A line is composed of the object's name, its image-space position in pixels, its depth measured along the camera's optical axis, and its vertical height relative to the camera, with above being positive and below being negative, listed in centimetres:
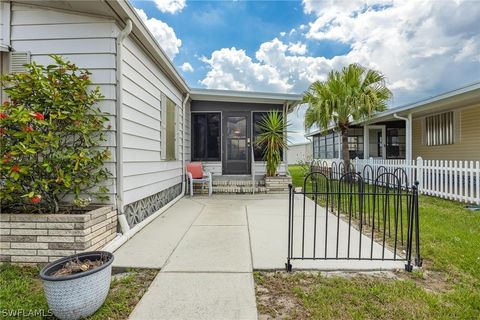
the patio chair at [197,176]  731 -42
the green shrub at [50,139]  274 +24
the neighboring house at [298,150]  2919 +127
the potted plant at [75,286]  181 -90
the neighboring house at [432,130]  775 +128
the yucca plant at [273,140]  760 +62
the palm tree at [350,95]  835 +213
